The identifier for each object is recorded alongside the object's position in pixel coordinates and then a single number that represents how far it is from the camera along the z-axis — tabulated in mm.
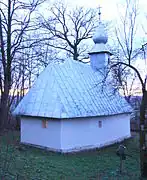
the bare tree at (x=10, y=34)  19312
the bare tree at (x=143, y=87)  10258
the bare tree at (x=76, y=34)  30750
